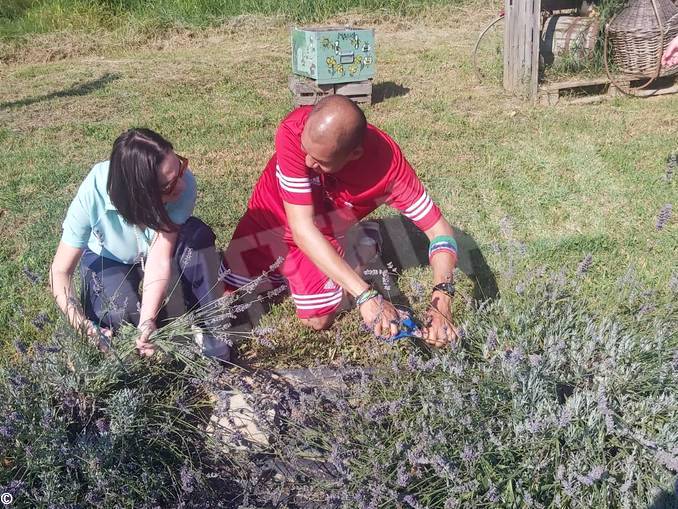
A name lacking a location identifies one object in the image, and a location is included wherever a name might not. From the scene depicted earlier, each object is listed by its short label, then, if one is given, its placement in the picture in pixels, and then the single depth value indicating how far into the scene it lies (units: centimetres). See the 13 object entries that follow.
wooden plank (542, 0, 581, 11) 725
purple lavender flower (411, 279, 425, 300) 238
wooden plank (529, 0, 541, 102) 625
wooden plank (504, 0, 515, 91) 646
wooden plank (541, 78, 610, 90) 630
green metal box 623
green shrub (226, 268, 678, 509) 193
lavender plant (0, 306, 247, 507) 202
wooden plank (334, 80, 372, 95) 651
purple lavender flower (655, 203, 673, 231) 235
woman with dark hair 249
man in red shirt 241
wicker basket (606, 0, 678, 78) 615
